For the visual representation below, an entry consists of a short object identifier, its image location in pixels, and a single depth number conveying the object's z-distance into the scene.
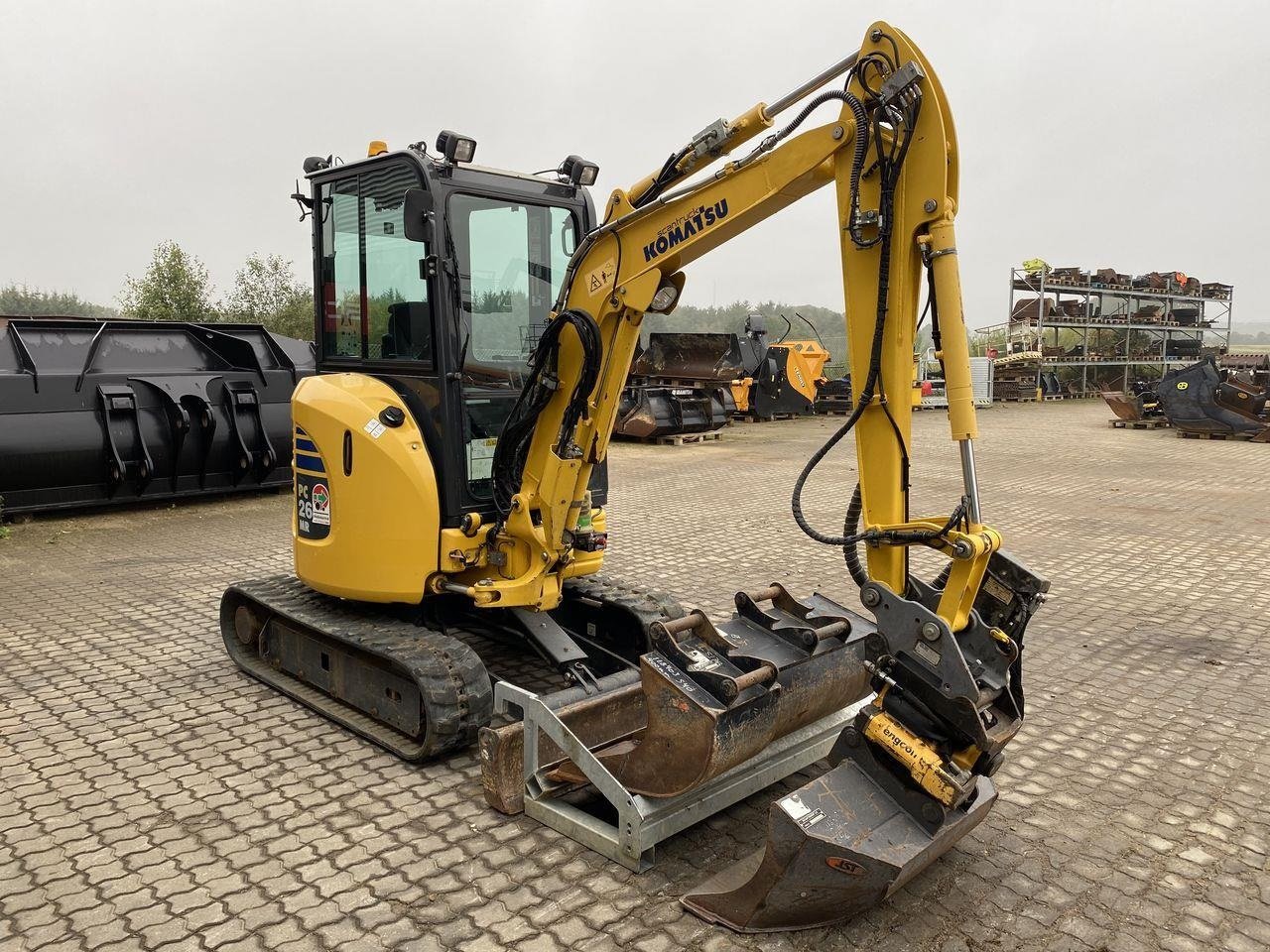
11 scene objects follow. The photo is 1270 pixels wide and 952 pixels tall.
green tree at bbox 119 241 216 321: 22.22
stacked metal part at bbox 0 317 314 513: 9.13
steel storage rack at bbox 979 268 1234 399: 30.61
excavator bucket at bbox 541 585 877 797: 3.15
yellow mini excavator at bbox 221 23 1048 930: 3.00
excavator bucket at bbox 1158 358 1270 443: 18.17
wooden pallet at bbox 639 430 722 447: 17.48
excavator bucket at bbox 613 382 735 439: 17.08
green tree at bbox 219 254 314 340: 23.72
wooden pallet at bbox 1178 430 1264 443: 18.27
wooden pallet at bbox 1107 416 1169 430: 21.02
